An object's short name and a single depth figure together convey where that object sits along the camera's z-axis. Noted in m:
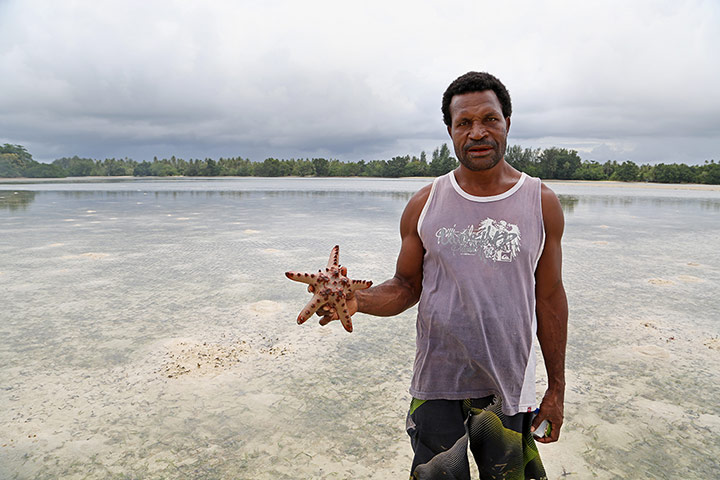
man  1.91
